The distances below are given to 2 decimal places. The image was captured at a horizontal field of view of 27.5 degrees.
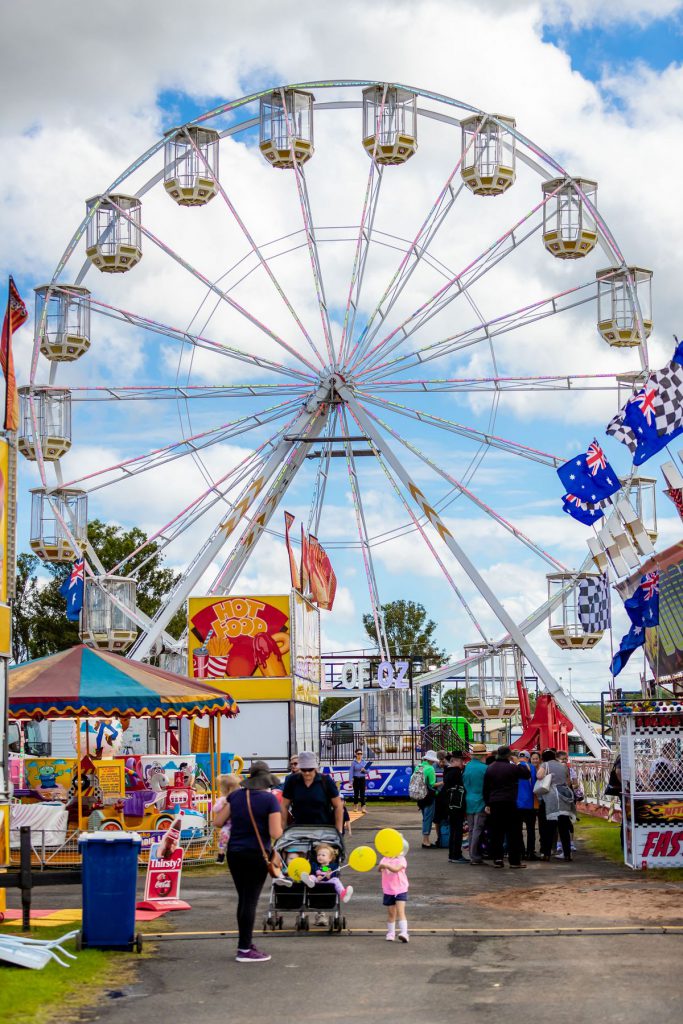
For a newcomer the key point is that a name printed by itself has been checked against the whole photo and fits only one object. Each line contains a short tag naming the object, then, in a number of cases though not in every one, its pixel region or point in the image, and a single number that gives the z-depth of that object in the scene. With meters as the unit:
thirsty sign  13.54
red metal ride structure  32.94
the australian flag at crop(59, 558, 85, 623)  33.78
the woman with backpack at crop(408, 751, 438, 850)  19.92
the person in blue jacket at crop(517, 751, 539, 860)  18.66
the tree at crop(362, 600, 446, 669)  77.13
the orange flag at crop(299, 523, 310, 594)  32.97
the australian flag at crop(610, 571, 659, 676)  23.12
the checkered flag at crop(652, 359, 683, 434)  18.47
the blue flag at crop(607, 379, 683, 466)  18.70
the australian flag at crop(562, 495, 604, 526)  23.33
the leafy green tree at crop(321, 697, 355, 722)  86.00
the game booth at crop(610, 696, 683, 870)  16.66
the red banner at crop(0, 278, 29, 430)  13.33
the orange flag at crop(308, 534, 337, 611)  34.41
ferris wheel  32.31
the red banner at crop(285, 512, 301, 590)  31.89
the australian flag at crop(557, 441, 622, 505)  23.17
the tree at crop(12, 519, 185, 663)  54.81
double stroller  11.73
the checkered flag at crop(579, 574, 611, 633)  30.98
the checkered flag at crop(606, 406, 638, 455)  19.81
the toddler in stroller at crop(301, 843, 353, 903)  11.65
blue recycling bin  10.83
